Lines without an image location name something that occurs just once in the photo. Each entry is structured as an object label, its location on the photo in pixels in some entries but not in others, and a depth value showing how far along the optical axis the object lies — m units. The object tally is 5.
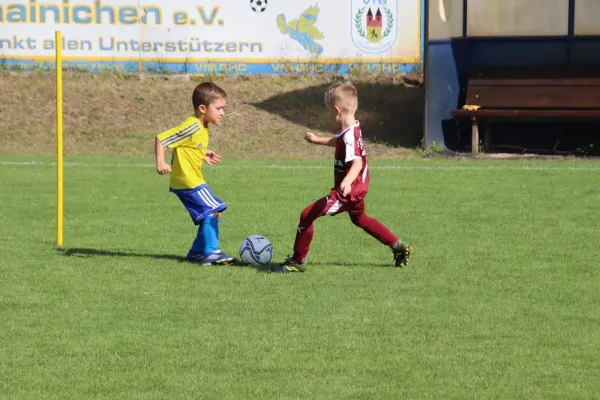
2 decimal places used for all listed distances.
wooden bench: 39.42
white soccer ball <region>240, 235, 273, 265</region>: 17.99
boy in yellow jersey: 18.17
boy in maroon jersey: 17.17
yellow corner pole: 19.29
